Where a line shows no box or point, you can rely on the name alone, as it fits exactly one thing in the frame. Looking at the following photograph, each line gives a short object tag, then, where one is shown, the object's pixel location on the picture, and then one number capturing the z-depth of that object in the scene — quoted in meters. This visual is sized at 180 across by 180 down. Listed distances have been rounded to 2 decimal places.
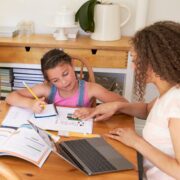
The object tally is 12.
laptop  0.96
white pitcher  2.23
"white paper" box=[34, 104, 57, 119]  1.33
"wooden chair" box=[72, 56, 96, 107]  1.64
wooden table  0.93
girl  1.53
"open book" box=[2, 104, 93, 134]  1.24
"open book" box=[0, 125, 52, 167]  0.99
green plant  2.20
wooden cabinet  2.16
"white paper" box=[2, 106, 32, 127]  1.25
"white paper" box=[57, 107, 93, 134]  1.22
